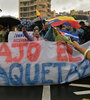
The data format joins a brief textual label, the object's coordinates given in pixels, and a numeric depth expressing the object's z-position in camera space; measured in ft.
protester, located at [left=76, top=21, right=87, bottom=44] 24.45
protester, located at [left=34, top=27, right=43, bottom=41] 20.37
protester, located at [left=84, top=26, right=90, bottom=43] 23.32
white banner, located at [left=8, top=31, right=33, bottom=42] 21.47
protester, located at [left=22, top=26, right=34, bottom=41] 18.57
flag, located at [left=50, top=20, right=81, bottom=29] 20.59
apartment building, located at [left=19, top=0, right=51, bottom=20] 302.00
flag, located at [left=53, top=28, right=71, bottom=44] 17.85
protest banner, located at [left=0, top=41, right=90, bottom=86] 15.61
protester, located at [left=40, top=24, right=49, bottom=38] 24.47
